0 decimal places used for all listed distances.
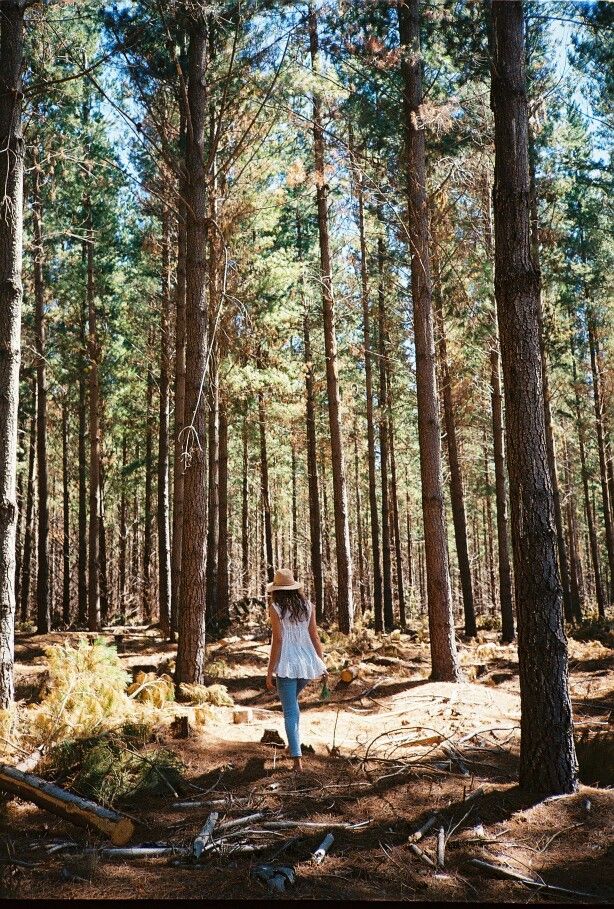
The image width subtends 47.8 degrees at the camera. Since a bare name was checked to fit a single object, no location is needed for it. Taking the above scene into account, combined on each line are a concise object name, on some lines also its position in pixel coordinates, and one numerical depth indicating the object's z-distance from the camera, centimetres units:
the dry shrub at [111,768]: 531
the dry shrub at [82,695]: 623
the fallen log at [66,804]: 454
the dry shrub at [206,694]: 837
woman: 623
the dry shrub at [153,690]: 780
